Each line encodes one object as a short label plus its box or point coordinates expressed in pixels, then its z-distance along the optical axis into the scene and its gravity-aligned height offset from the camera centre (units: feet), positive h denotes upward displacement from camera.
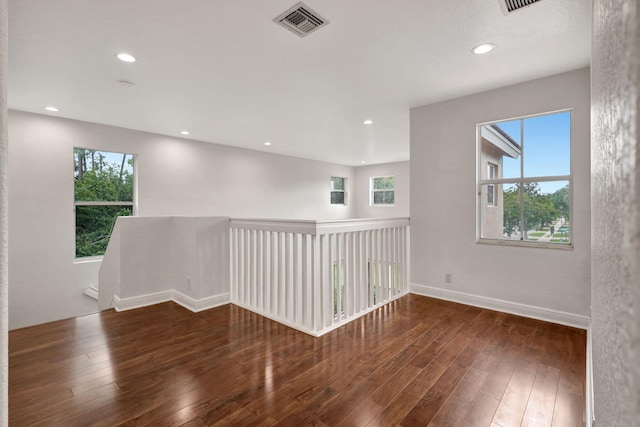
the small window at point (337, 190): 30.58 +2.20
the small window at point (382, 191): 29.58 +2.09
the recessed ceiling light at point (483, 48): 8.43 +4.56
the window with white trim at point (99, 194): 15.39 +1.02
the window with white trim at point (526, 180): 10.07 +1.06
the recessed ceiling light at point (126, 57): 8.89 +4.62
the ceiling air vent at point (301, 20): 7.07 +4.65
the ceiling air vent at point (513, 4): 6.77 +4.63
